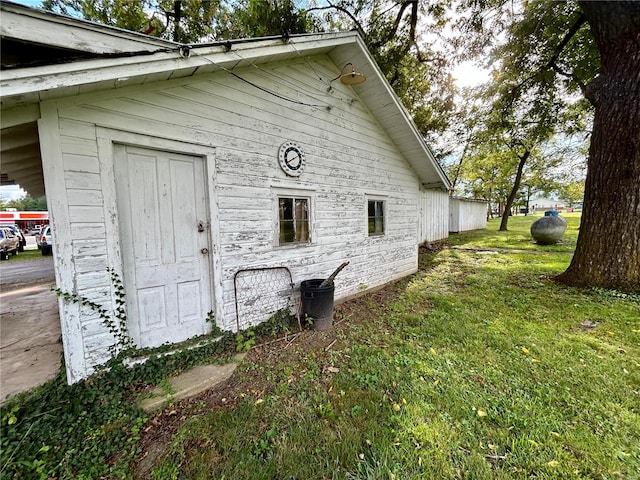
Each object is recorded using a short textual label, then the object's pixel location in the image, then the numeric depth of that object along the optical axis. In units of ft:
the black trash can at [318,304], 12.13
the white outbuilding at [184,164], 7.11
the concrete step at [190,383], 7.43
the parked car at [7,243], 38.65
